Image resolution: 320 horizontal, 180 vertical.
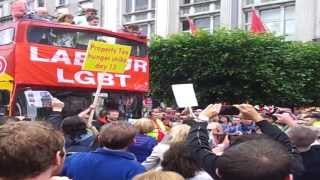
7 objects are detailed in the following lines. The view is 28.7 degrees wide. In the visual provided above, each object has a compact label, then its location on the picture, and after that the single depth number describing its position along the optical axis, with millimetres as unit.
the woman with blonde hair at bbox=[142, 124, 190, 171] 4791
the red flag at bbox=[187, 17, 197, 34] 21781
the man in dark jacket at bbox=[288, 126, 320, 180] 4824
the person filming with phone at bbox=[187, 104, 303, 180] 2281
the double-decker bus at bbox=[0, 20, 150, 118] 11273
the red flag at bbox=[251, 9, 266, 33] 21188
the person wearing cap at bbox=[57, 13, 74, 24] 12547
